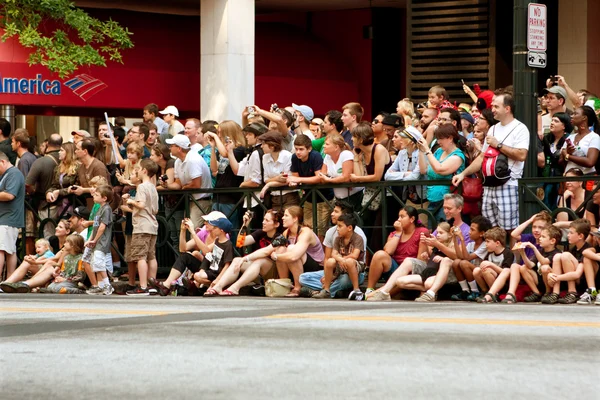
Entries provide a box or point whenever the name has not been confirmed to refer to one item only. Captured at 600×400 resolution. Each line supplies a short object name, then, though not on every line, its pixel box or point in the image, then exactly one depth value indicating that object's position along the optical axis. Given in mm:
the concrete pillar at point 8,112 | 26984
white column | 26047
